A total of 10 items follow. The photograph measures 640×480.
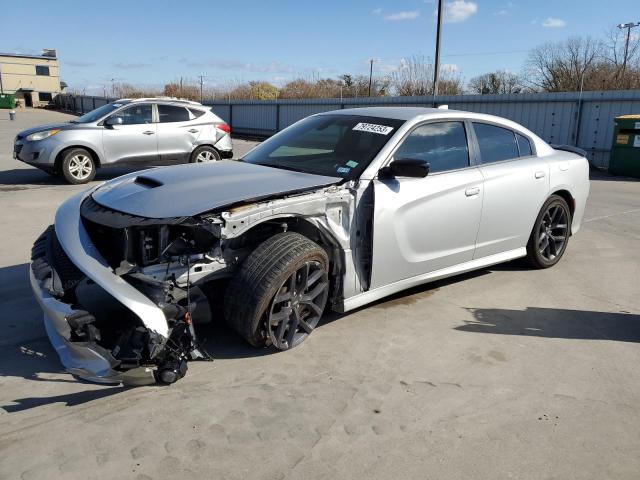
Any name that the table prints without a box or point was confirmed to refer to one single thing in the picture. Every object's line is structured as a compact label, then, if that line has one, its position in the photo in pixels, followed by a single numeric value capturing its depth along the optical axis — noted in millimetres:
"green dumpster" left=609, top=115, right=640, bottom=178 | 13766
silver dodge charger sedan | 3197
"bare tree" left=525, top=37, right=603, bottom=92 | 34156
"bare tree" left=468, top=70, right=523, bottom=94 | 37219
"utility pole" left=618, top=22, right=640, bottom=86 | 31795
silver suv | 10297
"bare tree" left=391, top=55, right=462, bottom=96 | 29188
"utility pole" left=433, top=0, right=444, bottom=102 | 22312
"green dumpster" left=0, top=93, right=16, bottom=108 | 53375
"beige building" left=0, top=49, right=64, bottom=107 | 70062
